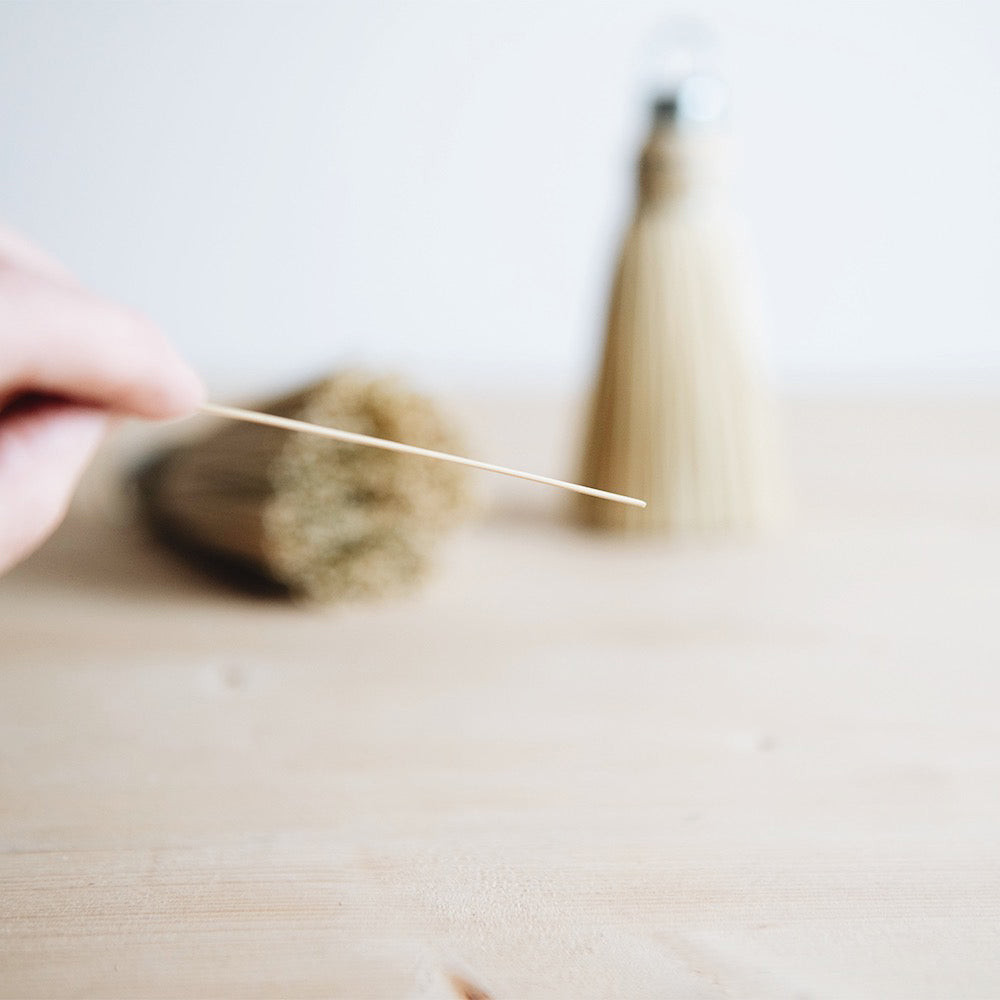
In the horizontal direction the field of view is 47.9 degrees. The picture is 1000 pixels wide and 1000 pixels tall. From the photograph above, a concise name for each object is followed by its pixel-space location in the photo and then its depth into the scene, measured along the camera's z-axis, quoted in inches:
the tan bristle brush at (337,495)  20.2
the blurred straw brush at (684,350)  24.9
